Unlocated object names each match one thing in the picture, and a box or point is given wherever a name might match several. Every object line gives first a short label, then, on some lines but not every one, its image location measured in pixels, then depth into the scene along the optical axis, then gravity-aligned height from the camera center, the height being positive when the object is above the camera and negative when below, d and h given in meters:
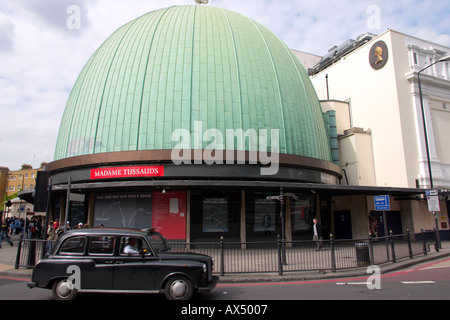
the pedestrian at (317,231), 16.99 -0.59
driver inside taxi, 7.67 -0.63
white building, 24.75 +8.08
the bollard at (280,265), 10.62 -1.49
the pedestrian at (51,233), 15.47 -0.51
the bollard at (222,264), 10.70 -1.45
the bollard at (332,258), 11.07 -1.33
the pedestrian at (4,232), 21.18 -0.60
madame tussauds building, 17.77 +4.87
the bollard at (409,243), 14.05 -1.08
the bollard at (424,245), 15.34 -1.26
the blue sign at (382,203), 14.98 +0.76
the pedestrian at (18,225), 33.31 -0.21
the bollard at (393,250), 12.95 -1.24
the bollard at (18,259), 12.06 -1.35
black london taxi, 7.38 -1.11
